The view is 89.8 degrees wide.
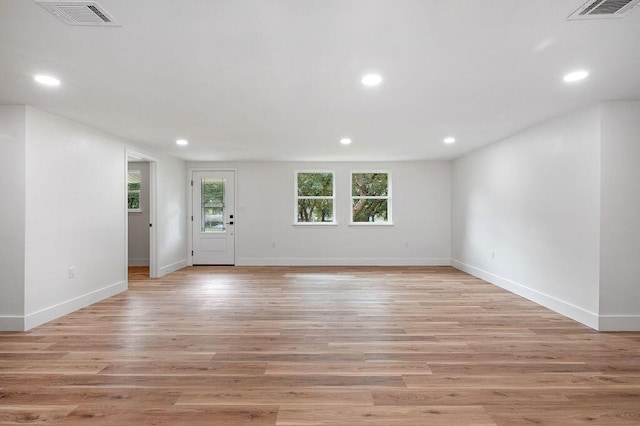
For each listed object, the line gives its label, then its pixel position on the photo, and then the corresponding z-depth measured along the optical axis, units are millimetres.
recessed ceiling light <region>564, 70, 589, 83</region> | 2654
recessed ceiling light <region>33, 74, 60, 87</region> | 2680
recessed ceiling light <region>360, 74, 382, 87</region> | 2697
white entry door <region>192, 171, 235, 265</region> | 7324
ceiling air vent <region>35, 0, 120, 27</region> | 1741
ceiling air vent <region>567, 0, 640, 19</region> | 1750
